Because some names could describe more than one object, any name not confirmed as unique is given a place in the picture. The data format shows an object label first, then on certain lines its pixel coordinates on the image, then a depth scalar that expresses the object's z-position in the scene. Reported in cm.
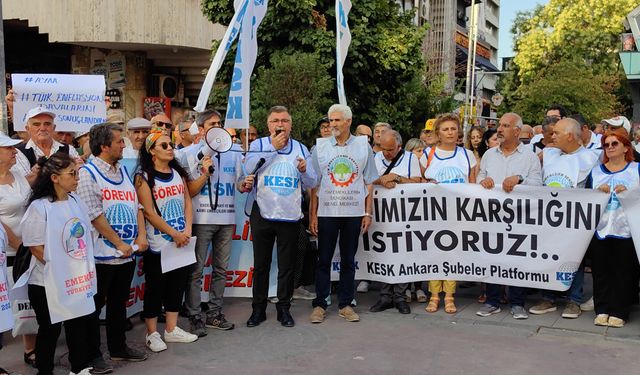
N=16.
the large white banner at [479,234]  662
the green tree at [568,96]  3288
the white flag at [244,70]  654
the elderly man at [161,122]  691
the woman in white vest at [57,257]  452
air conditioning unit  1933
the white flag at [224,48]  647
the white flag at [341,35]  746
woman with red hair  629
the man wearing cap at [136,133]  622
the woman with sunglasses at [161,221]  550
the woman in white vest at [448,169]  689
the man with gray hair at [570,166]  668
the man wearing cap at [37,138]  568
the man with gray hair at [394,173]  703
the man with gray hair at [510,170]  675
